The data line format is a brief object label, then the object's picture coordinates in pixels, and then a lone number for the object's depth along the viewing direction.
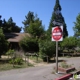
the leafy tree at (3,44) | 12.56
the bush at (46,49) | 12.74
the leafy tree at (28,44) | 19.53
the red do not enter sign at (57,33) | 6.95
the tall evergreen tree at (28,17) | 44.43
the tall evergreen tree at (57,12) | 31.12
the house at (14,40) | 21.30
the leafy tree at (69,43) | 20.86
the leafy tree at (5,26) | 29.11
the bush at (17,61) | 10.21
